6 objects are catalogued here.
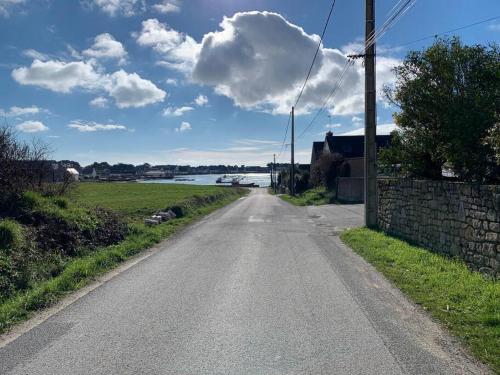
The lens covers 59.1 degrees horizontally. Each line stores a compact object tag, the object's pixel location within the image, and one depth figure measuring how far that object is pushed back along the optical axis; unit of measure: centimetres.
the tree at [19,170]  1121
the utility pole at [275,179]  9929
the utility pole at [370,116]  1509
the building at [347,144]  5331
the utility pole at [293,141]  4592
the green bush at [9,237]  842
